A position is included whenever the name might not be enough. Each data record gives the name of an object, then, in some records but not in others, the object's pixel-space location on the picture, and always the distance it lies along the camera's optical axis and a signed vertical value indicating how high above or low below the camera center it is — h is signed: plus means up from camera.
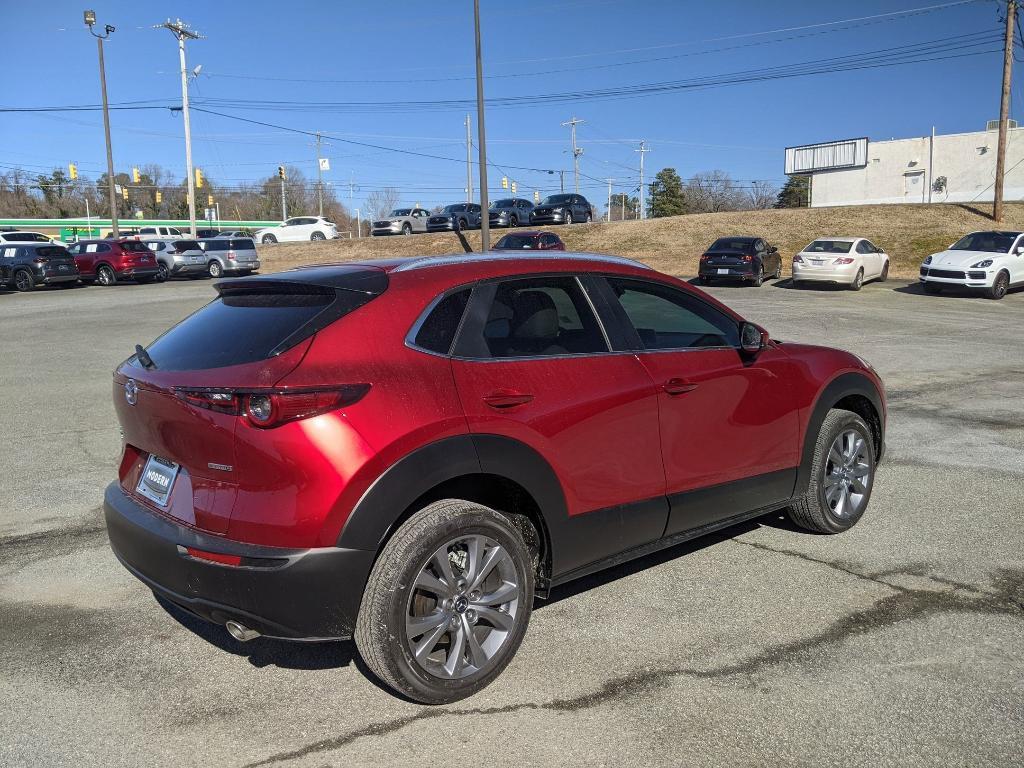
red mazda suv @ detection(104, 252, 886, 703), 3.02 -0.78
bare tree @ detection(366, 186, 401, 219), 135.52 +5.91
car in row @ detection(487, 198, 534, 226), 48.41 +1.82
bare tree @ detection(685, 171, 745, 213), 117.88 +6.43
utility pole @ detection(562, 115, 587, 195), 93.25 +9.41
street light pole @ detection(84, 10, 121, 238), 42.66 +8.06
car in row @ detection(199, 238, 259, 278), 36.63 -0.21
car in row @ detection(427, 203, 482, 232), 47.75 +1.46
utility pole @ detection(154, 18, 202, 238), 46.06 +9.66
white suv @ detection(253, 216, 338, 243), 54.28 +1.15
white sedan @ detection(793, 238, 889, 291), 26.20 -0.71
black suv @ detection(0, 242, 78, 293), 30.88 -0.43
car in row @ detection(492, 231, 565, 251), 29.59 +0.11
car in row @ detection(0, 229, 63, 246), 40.78 +0.78
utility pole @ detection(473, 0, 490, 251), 30.58 +4.00
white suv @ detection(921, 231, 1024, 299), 23.52 -0.78
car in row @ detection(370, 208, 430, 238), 48.88 +1.32
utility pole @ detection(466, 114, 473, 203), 68.69 +5.84
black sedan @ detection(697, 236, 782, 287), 27.77 -0.64
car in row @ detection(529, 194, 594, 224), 48.38 +1.85
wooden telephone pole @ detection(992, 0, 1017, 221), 31.73 +5.99
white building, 54.91 +4.70
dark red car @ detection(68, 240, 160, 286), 33.47 -0.34
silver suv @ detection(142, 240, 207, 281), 36.28 -0.29
